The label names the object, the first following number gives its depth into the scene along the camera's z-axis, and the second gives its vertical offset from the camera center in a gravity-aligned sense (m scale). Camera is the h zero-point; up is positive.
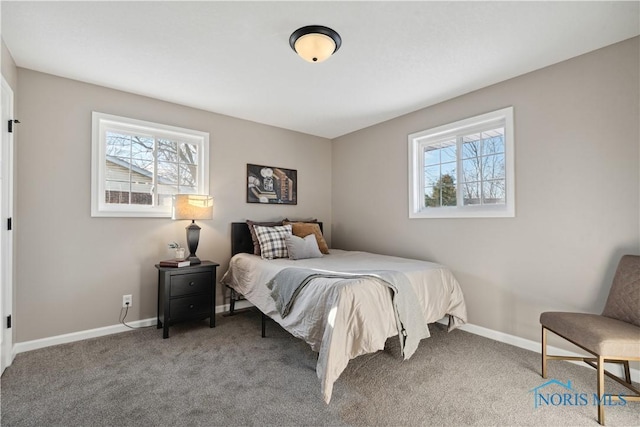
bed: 1.86 -0.65
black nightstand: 2.84 -0.78
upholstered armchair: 1.65 -0.67
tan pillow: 3.71 -0.18
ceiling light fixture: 1.99 +1.22
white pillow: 3.25 -0.34
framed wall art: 3.90 +0.44
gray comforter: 2.15 -0.61
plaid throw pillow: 3.30 -0.29
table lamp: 3.03 +0.06
